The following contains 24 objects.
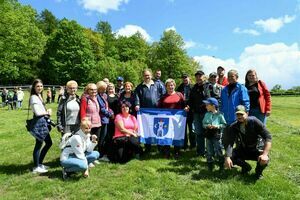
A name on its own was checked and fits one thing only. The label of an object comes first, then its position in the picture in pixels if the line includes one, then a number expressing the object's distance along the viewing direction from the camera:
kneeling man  4.77
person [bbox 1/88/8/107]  20.08
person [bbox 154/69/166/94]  6.54
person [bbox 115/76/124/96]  7.18
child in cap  5.25
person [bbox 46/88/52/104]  21.10
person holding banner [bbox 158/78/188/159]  6.29
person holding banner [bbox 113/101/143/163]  5.92
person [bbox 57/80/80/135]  5.50
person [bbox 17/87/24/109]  18.48
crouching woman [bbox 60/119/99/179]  5.01
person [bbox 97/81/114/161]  5.95
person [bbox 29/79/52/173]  5.43
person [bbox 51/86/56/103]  22.36
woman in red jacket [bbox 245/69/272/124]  5.78
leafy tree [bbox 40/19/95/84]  38.22
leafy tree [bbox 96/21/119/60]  48.69
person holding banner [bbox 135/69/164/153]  6.27
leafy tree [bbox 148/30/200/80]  36.97
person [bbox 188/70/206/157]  5.95
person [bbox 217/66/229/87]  6.73
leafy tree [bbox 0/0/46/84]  23.65
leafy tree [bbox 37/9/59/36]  51.44
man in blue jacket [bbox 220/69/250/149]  5.30
